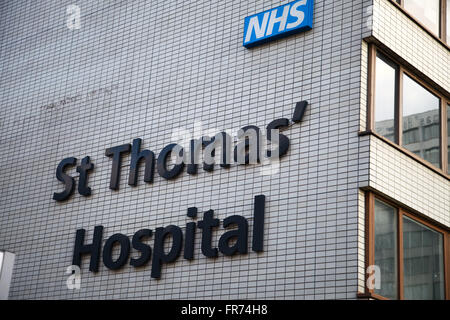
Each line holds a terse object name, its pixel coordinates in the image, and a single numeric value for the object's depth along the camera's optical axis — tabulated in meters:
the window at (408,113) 14.50
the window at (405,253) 13.40
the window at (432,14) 16.05
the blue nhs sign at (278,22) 15.27
